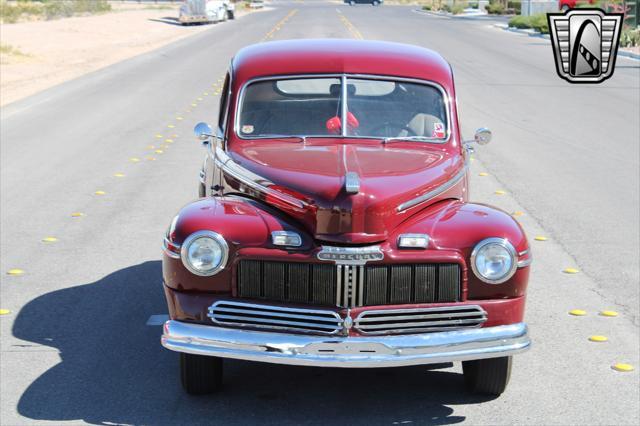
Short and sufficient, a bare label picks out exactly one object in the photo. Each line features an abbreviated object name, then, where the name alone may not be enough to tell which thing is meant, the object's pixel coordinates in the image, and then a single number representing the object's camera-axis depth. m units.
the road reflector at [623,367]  6.45
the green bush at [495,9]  68.00
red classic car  5.45
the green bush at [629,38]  37.19
